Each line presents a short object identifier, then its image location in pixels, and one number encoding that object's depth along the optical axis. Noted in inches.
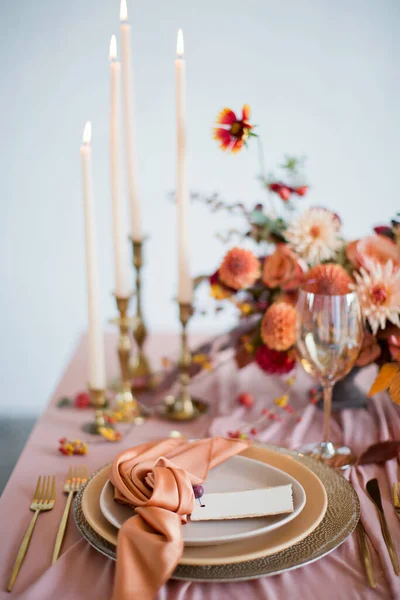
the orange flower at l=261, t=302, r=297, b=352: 37.6
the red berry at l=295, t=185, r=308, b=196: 41.3
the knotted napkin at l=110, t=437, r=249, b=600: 21.1
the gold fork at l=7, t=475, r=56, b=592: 24.9
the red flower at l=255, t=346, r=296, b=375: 39.5
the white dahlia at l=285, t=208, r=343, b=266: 38.8
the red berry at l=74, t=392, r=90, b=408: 43.3
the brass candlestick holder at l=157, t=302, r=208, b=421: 41.4
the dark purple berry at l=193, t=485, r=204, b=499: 27.2
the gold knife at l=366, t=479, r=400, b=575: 24.5
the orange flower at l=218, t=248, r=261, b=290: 39.3
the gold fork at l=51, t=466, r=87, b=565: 25.7
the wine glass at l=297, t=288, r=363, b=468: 31.4
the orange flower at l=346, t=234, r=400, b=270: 36.5
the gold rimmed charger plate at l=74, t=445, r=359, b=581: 22.8
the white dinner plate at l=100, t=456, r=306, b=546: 23.9
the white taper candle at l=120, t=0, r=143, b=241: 45.3
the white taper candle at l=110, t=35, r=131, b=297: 39.4
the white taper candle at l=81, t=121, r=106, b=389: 37.7
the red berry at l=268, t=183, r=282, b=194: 41.1
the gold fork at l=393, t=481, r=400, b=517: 28.8
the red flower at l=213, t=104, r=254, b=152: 36.8
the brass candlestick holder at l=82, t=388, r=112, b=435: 39.2
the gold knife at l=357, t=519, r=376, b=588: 23.6
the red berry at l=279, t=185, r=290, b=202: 40.9
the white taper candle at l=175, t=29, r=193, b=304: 39.0
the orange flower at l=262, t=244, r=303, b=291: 38.8
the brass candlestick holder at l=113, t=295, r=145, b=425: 41.6
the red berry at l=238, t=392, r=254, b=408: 43.3
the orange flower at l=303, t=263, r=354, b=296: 36.3
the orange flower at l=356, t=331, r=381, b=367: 36.5
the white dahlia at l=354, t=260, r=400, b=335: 34.1
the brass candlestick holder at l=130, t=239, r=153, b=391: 45.8
